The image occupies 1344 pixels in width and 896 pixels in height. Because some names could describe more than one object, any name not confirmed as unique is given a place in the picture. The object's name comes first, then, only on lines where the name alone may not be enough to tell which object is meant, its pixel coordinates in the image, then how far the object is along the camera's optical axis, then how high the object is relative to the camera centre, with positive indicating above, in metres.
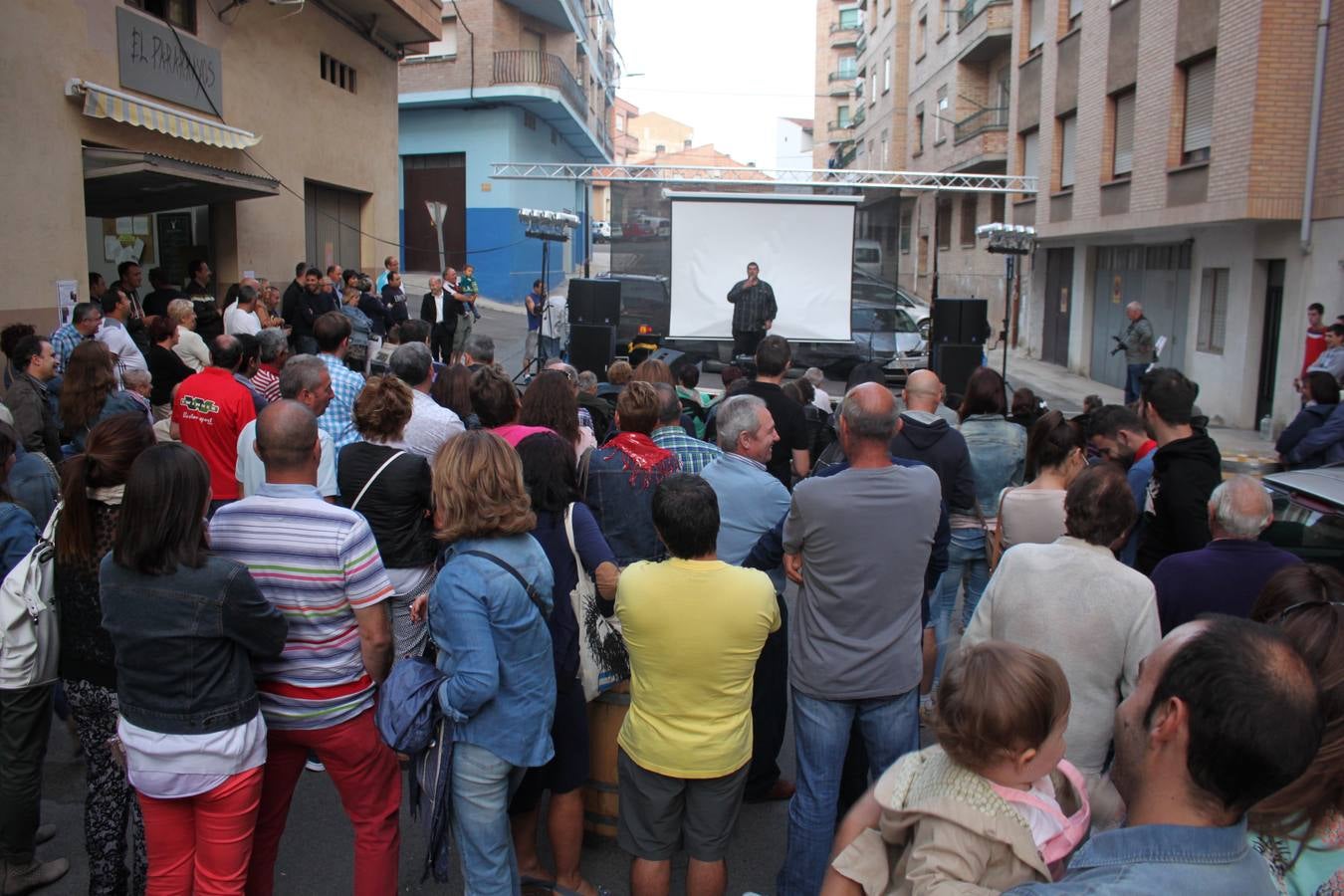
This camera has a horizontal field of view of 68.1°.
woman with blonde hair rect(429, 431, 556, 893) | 2.96 -0.98
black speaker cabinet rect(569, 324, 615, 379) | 13.45 -0.44
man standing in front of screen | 13.19 +0.13
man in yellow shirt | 2.98 -1.14
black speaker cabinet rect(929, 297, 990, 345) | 13.03 +0.00
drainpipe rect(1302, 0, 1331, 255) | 13.12 +3.14
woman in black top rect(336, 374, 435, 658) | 3.78 -0.71
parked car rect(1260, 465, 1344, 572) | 4.42 -0.86
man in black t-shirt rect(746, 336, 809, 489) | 5.57 -0.51
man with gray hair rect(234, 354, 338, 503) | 4.65 -0.44
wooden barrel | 3.90 -1.75
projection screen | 16.20 +0.91
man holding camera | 14.98 -0.35
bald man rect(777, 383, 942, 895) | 3.29 -0.96
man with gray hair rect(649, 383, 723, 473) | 4.54 -0.57
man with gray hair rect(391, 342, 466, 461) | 4.96 -0.52
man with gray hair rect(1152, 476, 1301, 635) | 3.18 -0.76
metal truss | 21.33 +3.42
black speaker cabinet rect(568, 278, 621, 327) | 13.44 +0.17
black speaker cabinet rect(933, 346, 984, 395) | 13.02 -0.55
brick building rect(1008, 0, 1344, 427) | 13.68 +2.30
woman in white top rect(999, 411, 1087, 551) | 4.24 -0.71
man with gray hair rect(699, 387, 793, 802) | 4.06 -0.77
